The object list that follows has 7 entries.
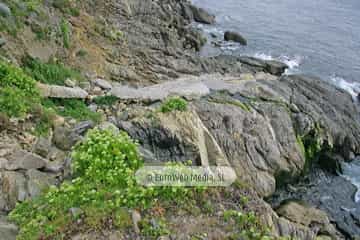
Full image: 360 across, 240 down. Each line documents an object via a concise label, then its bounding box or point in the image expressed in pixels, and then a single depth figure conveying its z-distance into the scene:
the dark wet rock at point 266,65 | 30.20
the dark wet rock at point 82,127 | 11.00
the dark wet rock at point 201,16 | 41.44
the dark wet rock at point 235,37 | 36.78
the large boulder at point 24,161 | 9.19
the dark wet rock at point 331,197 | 17.58
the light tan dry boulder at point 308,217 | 15.90
